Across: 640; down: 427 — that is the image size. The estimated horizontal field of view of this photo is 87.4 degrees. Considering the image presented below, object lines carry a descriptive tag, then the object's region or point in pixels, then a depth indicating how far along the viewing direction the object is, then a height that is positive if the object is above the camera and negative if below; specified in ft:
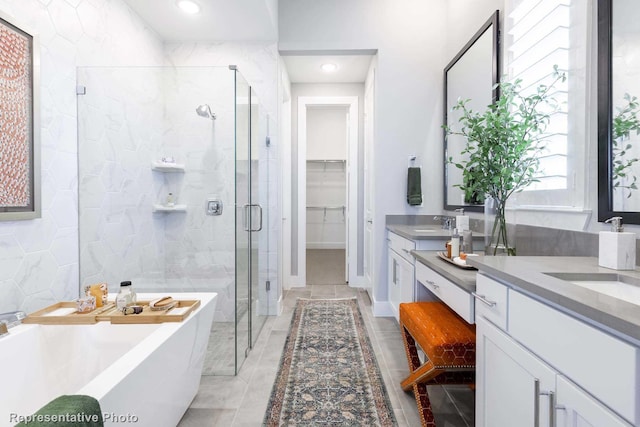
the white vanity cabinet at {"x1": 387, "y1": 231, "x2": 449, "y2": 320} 7.68 -1.49
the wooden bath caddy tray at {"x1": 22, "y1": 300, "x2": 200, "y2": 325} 5.06 -1.67
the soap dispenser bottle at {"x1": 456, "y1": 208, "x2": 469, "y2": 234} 6.78 -0.27
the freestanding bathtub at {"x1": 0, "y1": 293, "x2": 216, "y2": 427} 3.77 -2.13
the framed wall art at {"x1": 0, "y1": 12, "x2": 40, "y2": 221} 4.77 +1.30
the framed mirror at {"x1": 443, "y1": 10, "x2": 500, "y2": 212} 7.54 +3.21
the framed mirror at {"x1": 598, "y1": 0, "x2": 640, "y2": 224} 4.03 +1.27
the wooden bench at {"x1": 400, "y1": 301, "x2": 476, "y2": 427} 4.66 -1.99
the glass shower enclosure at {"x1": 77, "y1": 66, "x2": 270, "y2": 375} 7.38 +0.47
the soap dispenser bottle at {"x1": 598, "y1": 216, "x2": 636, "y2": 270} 3.67 -0.43
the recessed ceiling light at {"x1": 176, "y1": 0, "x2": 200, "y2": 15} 8.08 +5.00
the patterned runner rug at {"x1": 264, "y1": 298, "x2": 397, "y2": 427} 5.65 -3.45
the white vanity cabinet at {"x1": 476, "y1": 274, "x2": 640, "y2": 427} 2.23 -1.31
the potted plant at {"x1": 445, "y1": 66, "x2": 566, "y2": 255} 5.23 +1.02
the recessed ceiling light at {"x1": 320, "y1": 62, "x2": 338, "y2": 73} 12.16 +5.28
